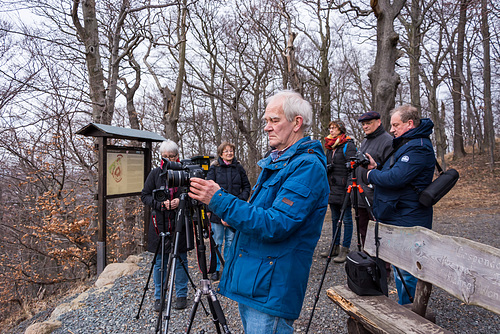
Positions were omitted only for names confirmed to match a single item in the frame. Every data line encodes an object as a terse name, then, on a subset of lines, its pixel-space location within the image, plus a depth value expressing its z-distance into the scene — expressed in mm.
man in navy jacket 2783
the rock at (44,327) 3416
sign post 5047
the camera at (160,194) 2778
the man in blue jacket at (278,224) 1453
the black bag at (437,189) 2701
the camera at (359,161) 3123
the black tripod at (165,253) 2423
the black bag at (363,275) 2359
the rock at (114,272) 4798
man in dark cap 3699
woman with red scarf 4492
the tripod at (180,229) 2344
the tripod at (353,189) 3166
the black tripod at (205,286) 1899
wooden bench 1871
